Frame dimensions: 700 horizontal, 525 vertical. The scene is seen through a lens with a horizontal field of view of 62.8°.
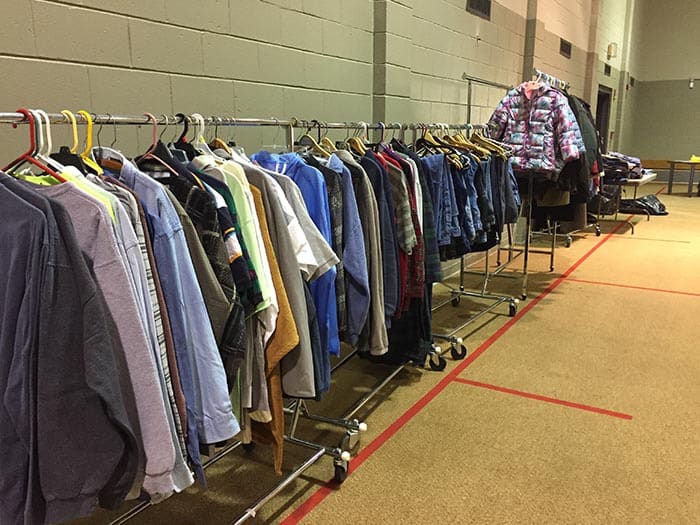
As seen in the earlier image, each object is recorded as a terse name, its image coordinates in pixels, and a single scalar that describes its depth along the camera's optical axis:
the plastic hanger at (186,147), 1.93
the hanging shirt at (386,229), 2.41
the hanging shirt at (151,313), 1.34
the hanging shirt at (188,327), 1.44
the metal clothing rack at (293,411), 1.62
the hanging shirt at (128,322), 1.25
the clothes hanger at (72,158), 1.51
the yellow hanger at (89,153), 1.53
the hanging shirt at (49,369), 1.13
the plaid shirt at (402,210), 2.49
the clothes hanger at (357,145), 2.63
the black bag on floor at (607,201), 7.50
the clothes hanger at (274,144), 3.11
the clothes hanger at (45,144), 1.40
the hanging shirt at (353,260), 2.20
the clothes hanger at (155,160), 1.67
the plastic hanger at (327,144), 2.56
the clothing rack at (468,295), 3.58
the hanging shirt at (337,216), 2.14
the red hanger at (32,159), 1.35
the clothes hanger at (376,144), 2.70
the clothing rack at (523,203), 4.41
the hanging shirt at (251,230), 1.71
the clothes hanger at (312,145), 2.41
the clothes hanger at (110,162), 1.60
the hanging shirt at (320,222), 2.06
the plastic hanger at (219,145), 2.04
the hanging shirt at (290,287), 1.83
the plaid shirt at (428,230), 2.73
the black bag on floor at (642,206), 8.95
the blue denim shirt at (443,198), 2.90
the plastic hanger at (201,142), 1.95
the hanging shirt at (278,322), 1.79
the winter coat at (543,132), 4.10
